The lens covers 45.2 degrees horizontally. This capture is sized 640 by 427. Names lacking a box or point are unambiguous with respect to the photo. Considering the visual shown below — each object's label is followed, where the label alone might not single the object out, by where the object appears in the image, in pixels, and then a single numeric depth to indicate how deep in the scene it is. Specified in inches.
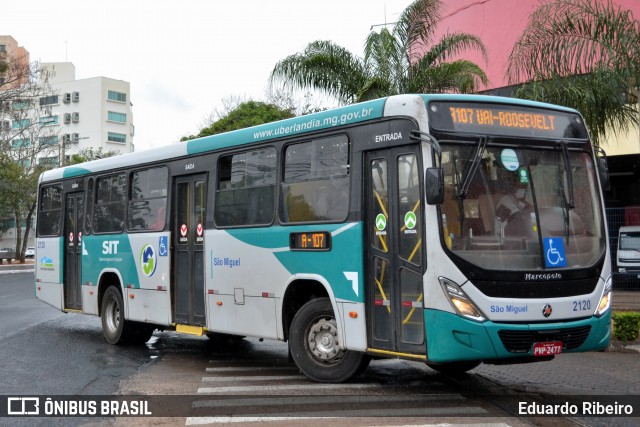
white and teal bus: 293.6
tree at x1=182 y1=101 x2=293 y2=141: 1337.4
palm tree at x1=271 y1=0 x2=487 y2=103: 695.7
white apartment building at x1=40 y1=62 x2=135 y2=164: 3612.2
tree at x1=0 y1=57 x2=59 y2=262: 1464.1
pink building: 954.5
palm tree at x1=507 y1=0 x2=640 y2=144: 522.6
